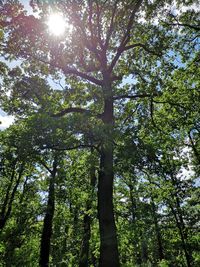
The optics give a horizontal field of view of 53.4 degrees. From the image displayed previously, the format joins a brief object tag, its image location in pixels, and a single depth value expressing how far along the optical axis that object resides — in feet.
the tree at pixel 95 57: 30.30
